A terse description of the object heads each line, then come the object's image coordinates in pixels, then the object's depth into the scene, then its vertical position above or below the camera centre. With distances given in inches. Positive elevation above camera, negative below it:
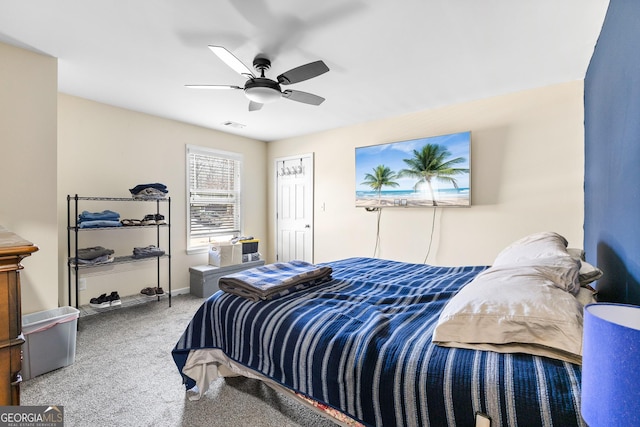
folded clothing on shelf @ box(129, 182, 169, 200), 141.2 +9.5
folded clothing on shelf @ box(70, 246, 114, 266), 123.0 -18.8
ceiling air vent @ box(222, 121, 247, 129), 172.9 +50.7
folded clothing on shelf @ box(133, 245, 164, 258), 141.4 -19.5
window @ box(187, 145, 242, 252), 178.4 +9.8
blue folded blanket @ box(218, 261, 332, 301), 72.1 -17.9
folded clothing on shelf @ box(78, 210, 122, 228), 125.1 -3.4
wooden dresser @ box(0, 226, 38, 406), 34.1 -12.6
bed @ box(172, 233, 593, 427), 38.3 -22.5
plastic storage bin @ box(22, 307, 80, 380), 85.1 -38.3
